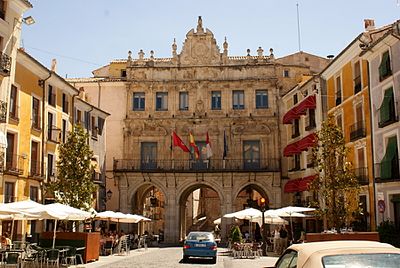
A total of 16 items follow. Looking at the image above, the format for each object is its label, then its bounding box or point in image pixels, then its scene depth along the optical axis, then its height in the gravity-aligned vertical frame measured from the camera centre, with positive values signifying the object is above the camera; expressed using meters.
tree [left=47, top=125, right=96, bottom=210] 22.72 +1.37
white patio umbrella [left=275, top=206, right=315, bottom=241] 26.88 -0.36
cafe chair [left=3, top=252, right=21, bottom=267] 15.62 -1.69
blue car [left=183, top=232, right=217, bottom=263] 22.02 -1.89
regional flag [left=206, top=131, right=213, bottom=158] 39.88 +4.42
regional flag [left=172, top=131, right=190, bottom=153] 39.47 +4.99
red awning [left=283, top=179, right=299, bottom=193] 36.38 +1.42
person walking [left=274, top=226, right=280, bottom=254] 29.23 -2.22
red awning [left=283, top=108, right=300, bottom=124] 36.62 +6.66
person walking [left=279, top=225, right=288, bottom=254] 28.88 -1.95
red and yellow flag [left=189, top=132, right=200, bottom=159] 40.03 +4.83
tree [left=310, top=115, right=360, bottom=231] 20.72 +1.00
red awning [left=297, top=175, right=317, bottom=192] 33.73 +1.54
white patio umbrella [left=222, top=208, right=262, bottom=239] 28.36 -0.50
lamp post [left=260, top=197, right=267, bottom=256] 25.35 -0.03
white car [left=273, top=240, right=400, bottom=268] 5.34 -0.55
